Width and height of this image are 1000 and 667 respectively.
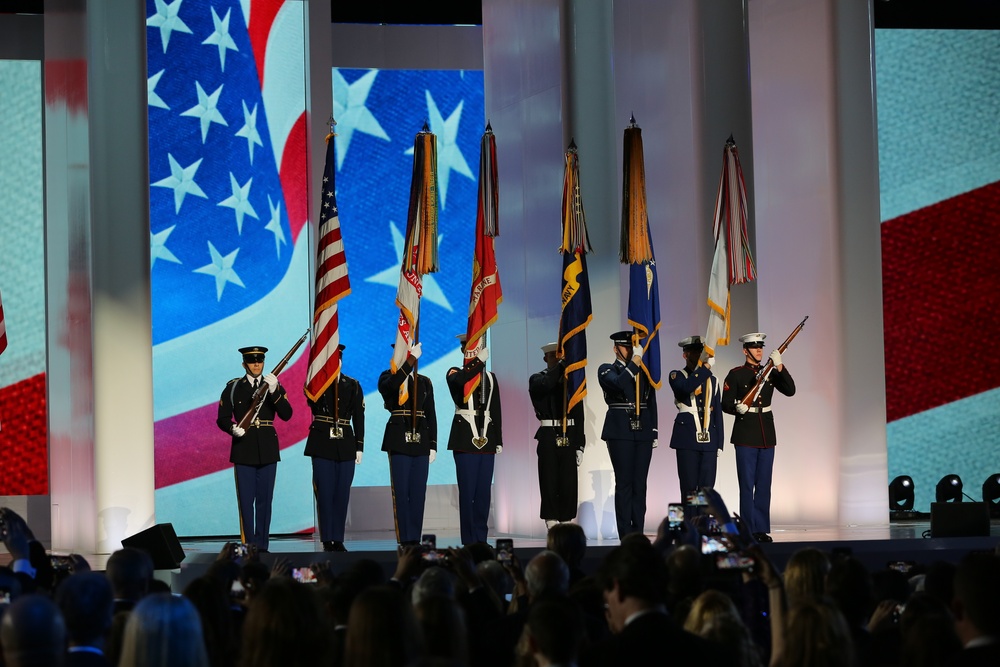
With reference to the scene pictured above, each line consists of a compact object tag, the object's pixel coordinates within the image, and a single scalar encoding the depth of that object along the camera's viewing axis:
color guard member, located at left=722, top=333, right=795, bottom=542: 18.75
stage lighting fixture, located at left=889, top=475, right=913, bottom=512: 24.59
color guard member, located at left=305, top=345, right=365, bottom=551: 18.02
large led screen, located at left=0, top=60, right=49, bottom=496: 25.09
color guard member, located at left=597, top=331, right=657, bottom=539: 18.25
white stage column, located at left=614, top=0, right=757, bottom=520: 21.34
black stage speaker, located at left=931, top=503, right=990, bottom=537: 17.69
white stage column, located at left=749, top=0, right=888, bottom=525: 22.30
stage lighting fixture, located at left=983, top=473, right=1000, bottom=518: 23.58
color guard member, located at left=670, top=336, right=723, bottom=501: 18.75
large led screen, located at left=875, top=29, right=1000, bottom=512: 26.64
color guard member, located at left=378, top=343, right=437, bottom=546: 18.16
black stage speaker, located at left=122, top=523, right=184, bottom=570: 16.39
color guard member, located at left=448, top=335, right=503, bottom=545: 18.55
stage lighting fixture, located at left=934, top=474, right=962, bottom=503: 22.72
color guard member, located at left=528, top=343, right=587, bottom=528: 18.78
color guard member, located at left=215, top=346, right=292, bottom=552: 17.53
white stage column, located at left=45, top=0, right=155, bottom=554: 20.16
